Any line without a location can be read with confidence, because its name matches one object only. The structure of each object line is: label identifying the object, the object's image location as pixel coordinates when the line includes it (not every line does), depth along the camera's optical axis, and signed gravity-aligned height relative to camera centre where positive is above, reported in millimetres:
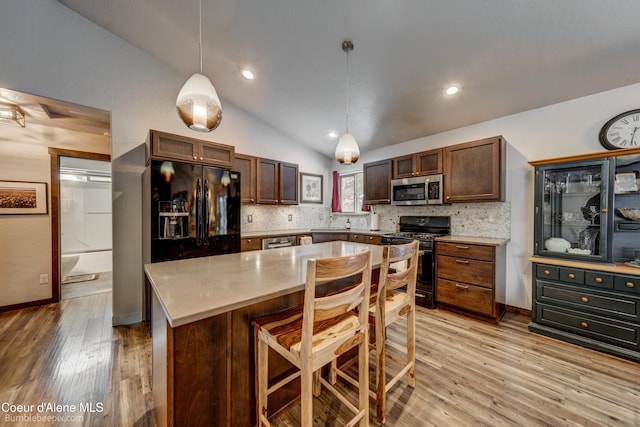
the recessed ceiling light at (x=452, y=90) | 2654 +1388
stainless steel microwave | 3396 +318
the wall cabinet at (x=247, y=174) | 3779 +612
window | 4977 +421
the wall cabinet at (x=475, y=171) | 2908 +523
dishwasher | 3676 -493
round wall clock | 2340 +812
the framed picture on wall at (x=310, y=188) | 4875 +499
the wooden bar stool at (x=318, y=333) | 1053 -632
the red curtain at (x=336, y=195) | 5152 +359
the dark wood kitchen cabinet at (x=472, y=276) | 2713 -788
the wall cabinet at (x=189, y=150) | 2686 +763
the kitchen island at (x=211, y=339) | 1049 -637
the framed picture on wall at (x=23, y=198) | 3041 +186
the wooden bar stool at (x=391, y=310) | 1478 -672
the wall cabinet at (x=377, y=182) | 4000 +516
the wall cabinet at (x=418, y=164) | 3414 +723
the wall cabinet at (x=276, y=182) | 4031 +521
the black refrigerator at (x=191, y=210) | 2613 +17
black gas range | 3160 -414
